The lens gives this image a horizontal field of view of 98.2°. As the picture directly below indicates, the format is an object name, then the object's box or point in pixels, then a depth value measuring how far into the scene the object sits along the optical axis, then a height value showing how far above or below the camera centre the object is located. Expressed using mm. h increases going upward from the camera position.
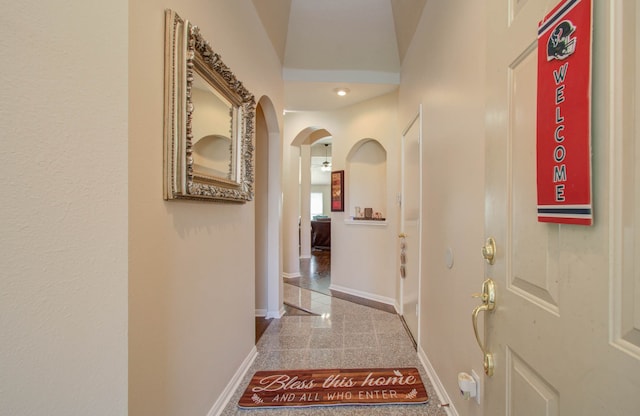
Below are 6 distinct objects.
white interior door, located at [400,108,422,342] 2373 -148
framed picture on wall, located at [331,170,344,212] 4239 +258
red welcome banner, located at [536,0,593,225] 485 +178
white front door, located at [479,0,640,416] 428 -87
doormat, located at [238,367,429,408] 1746 -1219
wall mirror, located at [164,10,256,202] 1118 +426
